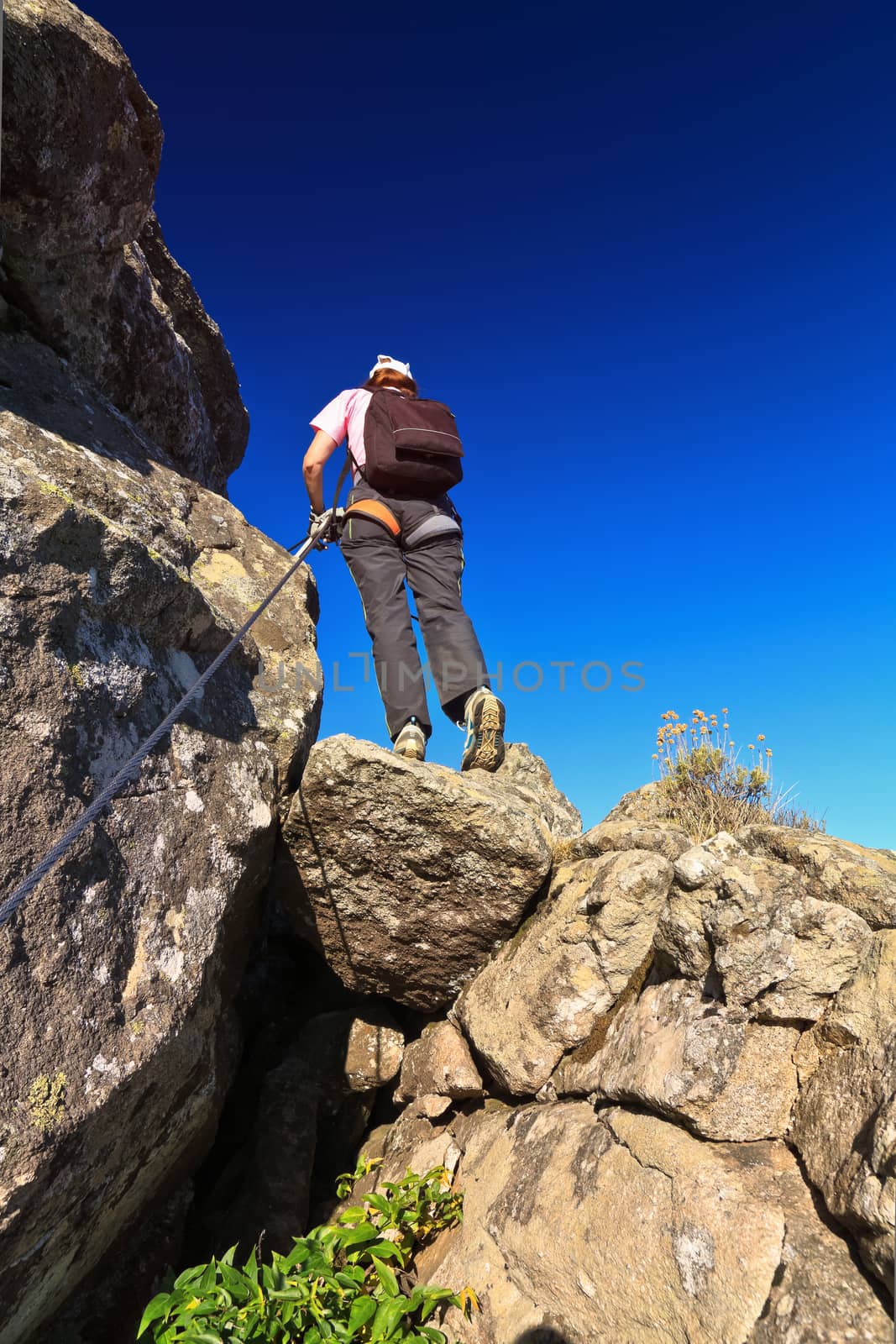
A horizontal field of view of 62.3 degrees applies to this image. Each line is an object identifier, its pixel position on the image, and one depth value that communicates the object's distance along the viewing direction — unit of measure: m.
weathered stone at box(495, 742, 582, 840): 6.41
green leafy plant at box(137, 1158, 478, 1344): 2.82
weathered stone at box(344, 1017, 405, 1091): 4.92
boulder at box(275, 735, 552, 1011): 4.35
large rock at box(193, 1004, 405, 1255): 4.26
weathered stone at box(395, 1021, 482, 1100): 4.22
